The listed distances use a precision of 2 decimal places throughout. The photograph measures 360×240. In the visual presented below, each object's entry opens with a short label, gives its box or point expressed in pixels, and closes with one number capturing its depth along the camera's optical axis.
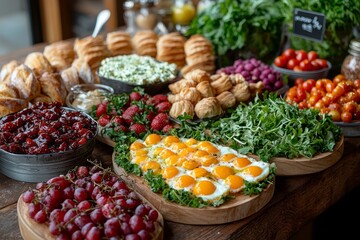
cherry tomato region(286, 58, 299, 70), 2.43
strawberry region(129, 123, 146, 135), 1.76
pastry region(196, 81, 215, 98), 2.04
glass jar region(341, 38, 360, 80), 2.26
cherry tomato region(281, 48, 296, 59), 2.48
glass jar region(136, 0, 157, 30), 3.21
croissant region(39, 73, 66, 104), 2.06
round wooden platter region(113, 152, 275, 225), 1.37
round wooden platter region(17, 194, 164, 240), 1.24
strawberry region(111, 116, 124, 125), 1.82
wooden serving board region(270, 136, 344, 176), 1.64
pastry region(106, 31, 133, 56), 2.60
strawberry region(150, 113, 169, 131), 1.81
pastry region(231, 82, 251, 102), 2.10
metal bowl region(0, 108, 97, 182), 1.53
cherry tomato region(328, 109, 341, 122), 1.95
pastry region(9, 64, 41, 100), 1.97
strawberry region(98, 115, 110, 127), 1.84
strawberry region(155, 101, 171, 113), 1.96
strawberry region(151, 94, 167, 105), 2.01
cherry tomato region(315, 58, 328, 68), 2.42
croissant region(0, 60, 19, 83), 2.13
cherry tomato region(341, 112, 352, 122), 1.94
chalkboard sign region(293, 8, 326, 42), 2.40
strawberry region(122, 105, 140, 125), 1.84
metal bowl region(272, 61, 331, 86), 2.37
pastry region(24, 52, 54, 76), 2.28
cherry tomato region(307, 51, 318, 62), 2.44
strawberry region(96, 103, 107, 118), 1.91
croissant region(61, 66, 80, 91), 2.20
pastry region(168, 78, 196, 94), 2.08
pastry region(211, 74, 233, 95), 2.11
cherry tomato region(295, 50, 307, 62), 2.45
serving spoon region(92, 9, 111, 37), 2.86
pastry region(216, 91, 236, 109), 2.05
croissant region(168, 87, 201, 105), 2.00
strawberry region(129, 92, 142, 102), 1.98
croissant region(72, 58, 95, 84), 2.29
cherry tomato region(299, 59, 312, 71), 2.38
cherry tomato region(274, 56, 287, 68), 2.47
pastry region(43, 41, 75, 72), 2.41
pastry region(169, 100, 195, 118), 1.94
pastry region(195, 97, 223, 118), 1.94
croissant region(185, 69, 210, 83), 2.12
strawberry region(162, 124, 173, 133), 1.78
